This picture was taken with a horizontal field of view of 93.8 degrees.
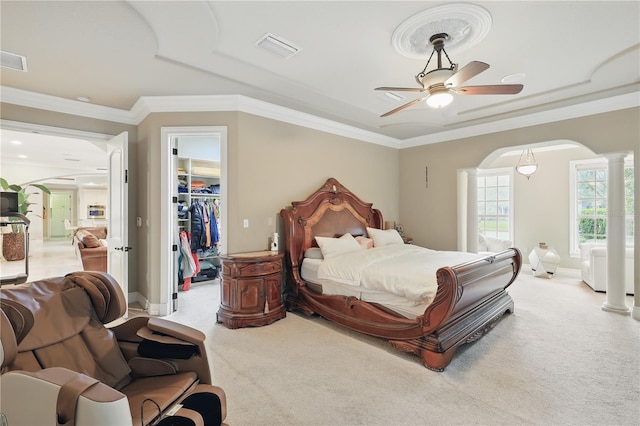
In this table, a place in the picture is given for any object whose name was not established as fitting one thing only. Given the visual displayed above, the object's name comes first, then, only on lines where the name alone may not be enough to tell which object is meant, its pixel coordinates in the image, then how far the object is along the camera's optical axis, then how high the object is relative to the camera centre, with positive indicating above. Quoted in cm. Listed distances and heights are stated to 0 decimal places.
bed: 255 -85
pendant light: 596 +99
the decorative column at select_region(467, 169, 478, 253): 532 -2
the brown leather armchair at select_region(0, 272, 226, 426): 106 -68
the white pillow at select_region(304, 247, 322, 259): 409 -58
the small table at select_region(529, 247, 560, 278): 581 -101
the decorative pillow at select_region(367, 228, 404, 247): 480 -42
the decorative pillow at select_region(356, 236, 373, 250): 463 -49
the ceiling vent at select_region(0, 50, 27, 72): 268 +140
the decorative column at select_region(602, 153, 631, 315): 391 -34
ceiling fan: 233 +102
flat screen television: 287 +10
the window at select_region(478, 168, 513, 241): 696 +18
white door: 372 +3
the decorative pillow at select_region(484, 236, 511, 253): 636 -72
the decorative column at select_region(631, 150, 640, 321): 371 -33
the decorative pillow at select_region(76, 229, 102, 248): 568 -56
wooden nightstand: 343 -93
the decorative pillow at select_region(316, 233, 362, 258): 400 -48
